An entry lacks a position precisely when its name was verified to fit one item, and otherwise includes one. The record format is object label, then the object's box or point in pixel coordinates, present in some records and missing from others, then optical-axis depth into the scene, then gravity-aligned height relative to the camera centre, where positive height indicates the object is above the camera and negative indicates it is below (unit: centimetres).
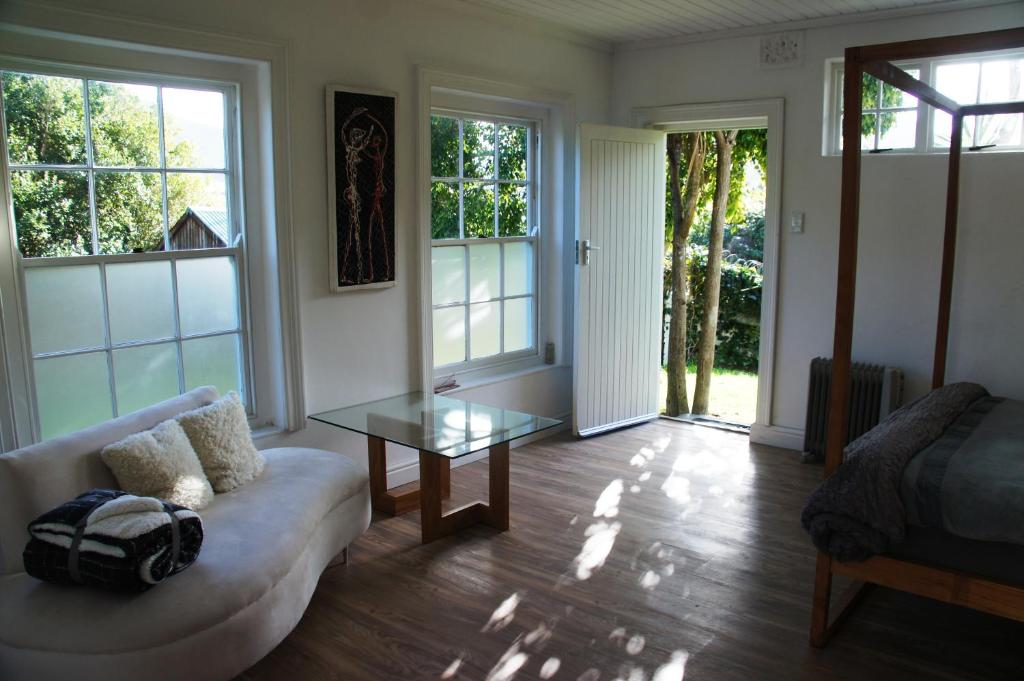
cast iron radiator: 462 -105
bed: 253 -90
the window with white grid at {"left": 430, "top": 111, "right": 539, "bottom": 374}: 480 -13
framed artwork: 396 +16
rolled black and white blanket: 225 -90
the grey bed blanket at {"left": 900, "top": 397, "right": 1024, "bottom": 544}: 251 -86
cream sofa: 218 -106
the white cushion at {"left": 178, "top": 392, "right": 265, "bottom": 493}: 302 -84
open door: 527 -40
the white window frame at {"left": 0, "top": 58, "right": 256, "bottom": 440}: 309 +1
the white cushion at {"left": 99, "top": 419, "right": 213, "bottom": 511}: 270 -83
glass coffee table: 351 -93
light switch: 500 -3
